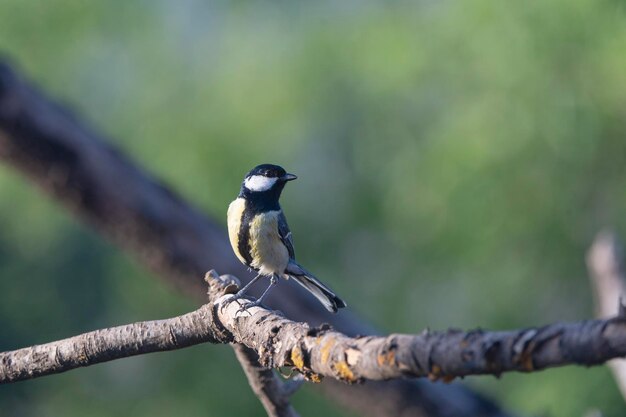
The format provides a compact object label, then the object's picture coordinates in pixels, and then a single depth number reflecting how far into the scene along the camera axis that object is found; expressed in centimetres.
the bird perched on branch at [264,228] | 564
